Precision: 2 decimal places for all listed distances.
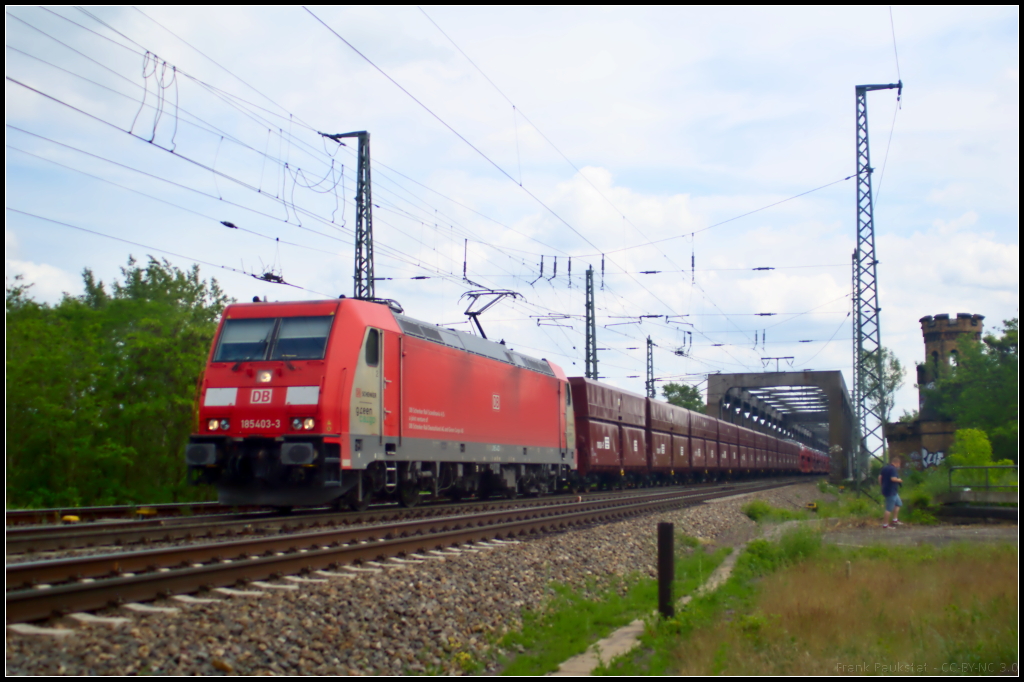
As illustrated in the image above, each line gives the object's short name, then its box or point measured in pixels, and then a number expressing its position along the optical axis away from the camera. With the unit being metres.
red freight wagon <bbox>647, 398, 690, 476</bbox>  33.46
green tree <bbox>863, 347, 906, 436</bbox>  23.28
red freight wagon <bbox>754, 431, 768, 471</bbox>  54.45
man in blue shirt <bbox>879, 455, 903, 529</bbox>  17.64
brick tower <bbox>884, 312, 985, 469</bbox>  41.78
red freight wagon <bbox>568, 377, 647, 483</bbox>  26.45
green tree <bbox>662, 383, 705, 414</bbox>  88.91
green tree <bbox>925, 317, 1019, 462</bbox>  33.12
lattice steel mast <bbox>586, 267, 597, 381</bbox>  34.25
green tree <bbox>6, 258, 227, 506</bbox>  19.53
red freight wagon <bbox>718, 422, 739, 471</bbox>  44.91
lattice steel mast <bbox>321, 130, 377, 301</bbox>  20.23
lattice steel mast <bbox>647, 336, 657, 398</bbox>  47.96
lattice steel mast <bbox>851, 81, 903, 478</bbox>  24.47
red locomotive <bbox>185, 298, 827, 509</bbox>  12.77
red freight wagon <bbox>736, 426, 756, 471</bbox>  49.71
